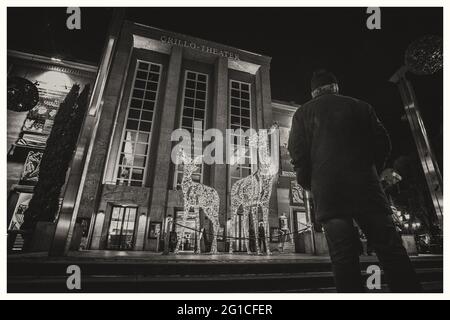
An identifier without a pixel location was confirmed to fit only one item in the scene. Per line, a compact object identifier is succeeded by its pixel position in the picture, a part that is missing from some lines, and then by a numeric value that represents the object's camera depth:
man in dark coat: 1.28
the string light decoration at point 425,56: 4.21
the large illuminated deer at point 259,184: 7.51
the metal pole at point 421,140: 4.31
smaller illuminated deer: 7.92
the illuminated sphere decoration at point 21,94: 6.26
